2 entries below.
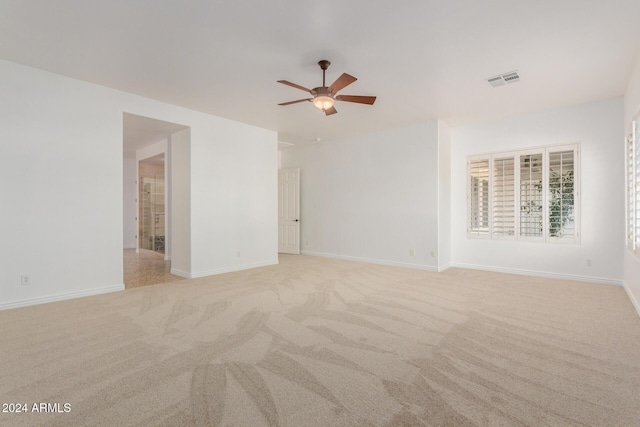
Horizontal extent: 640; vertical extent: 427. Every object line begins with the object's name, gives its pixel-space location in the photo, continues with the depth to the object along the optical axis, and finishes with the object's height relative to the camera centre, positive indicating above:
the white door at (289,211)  8.40 -0.02
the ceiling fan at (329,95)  3.39 +1.35
